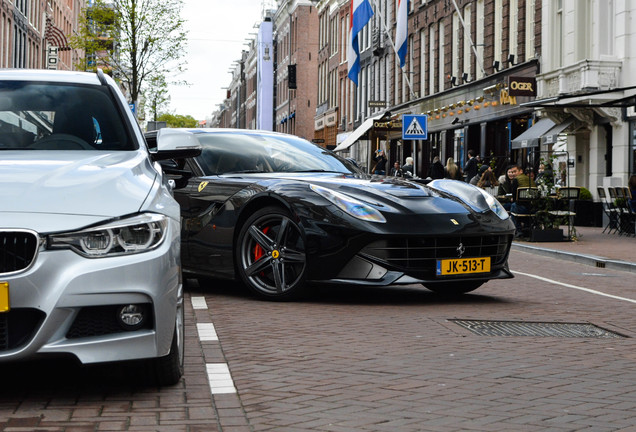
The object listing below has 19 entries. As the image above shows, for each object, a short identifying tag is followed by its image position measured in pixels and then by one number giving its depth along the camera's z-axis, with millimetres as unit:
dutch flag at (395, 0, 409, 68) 36469
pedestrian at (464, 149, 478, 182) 32344
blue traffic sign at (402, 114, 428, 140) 25500
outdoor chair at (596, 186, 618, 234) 23344
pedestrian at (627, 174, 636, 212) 21312
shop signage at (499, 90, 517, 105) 32594
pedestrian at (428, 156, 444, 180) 32969
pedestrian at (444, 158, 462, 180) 28880
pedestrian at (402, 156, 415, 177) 33994
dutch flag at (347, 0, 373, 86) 37594
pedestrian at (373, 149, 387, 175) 37438
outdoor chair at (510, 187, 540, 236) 19750
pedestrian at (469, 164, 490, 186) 27281
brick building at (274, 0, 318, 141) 93062
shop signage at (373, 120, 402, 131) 34528
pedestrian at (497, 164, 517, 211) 21312
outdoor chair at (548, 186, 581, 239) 19844
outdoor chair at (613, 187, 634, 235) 22000
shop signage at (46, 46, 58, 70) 55212
